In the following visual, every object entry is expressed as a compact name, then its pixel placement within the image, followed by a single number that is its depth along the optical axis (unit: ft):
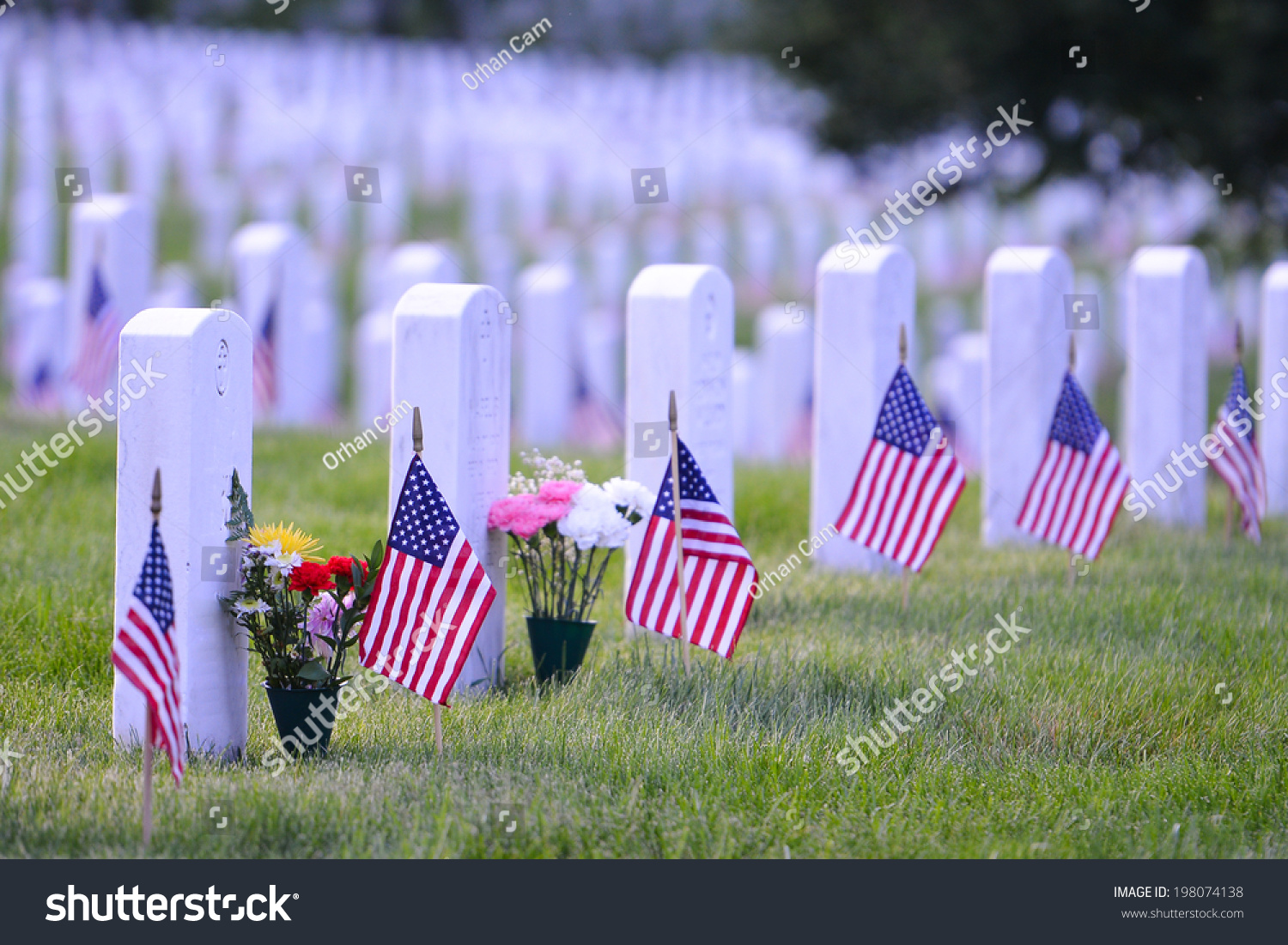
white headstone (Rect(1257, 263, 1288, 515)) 65.26
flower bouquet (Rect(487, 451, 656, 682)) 38.14
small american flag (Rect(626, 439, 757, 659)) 37.22
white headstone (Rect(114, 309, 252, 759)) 29.94
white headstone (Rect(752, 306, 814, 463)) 91.35
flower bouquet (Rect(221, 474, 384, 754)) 30.94
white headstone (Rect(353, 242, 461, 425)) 82.79
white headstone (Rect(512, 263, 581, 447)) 86.02
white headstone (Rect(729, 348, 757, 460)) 102.94
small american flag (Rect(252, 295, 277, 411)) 78.84
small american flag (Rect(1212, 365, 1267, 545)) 52.60
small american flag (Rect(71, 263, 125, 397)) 68.13
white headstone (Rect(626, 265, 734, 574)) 44.42
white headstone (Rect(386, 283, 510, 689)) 37.42
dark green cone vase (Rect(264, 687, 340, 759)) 31.53
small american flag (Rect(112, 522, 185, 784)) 25.96
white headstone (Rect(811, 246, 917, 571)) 53.42
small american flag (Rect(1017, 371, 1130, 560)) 48.70
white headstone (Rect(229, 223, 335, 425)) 80.07
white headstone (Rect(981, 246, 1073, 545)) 58.49
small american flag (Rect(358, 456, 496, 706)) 31.40
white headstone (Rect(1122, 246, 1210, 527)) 61.21
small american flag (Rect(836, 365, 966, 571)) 44.55
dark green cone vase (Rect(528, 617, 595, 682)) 38.68
